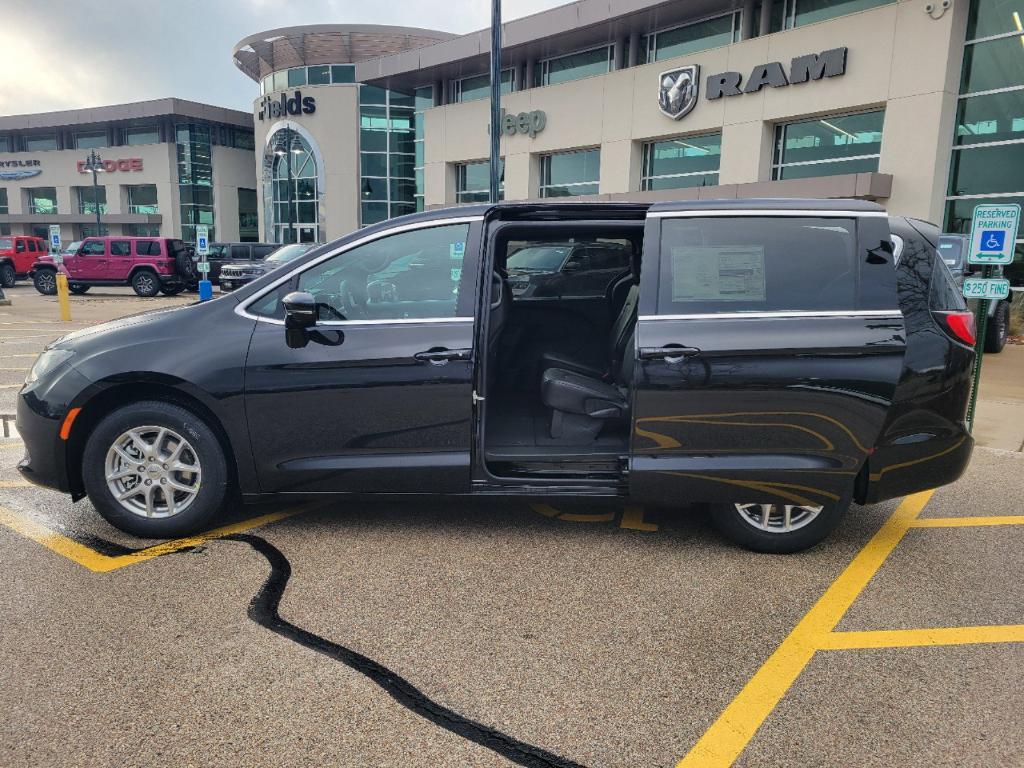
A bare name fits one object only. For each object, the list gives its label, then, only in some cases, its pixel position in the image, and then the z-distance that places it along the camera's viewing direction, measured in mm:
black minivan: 3652
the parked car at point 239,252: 27047
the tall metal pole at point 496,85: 12844
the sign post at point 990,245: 6254
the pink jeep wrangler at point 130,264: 24078
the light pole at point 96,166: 50544
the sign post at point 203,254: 18781
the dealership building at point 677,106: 16938
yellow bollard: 16578
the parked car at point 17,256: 28375
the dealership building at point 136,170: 54438
